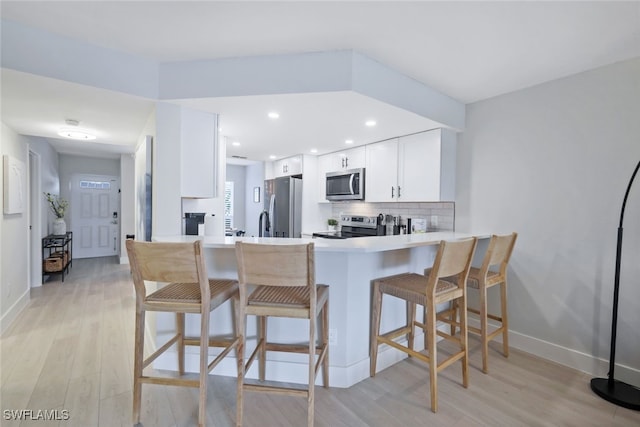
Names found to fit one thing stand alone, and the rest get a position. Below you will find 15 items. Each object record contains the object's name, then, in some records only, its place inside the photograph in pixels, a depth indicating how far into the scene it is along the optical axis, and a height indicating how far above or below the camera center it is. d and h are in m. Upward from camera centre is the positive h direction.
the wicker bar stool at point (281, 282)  1.55 -0.40
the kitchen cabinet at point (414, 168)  3.01 +0.46
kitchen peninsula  2.09 -0.82
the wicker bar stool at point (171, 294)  1.55 -0.51
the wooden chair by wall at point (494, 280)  2.26 -0.56
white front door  6.45 -0.25
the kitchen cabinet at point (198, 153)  2.38 +0.44
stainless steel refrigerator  4.43 -0.01
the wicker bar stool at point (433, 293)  1.83 -0.57
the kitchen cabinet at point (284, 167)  4.52 +0.65
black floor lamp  1.90 -1.20
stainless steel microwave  3.79 +0.32
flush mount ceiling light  3.02 +0.78
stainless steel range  3.83 -0.26
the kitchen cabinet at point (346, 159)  3.84 +0.67
